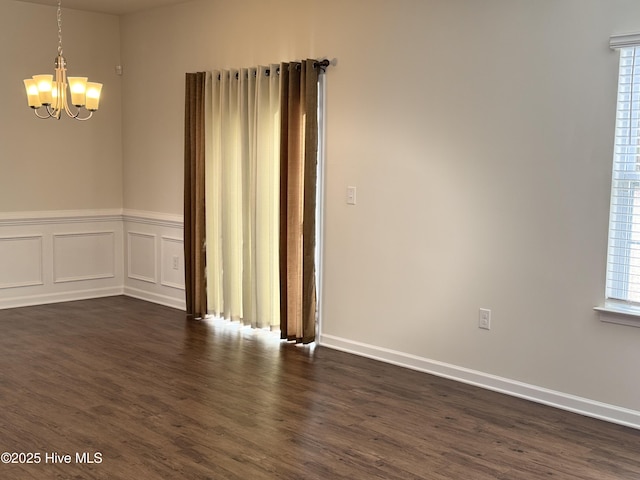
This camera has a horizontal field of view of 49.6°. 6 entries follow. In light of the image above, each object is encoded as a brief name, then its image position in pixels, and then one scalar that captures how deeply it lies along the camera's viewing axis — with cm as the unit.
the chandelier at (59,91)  461
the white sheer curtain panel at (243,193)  571
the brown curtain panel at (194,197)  626
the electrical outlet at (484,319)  451
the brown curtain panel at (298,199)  536
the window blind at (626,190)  381
